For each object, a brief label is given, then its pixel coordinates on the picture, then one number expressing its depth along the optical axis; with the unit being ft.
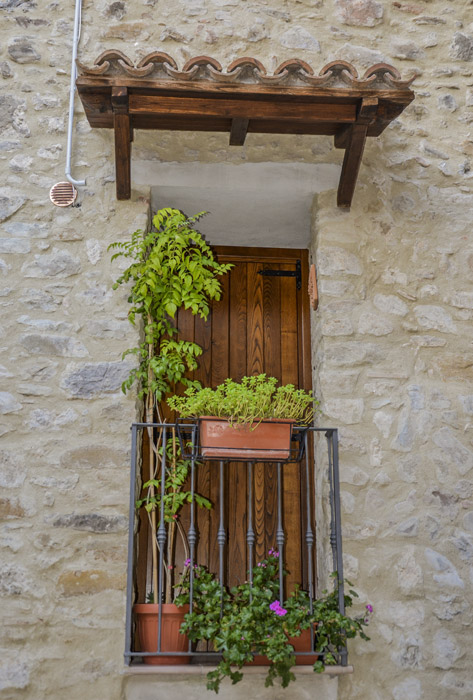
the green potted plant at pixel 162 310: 12.09
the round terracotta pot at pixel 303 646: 10.91
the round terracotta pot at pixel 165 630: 10.94
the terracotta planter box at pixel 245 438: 11.01
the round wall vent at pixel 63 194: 13.19
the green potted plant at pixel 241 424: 10.99
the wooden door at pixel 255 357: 13.52
